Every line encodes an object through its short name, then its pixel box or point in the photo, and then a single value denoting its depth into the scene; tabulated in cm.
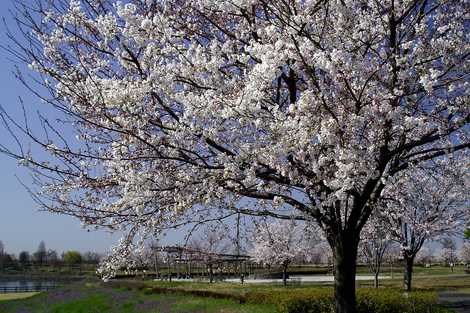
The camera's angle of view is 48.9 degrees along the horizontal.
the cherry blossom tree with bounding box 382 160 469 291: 2925
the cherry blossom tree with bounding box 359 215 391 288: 3140
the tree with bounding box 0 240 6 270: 12061
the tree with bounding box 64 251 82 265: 14706
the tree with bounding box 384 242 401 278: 6342
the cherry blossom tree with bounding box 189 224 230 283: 1150
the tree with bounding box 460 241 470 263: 8642
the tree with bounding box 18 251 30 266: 14552
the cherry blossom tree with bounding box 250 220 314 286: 4762
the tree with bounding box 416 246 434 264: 9250
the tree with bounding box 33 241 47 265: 14650
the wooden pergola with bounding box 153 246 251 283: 4218
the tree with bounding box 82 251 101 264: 15123
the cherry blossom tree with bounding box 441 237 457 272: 9606
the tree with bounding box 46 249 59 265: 14606
